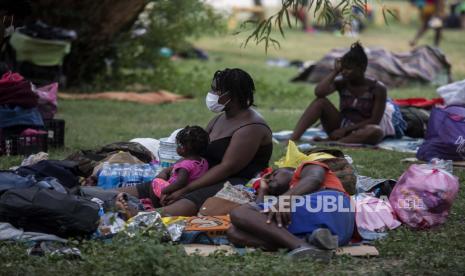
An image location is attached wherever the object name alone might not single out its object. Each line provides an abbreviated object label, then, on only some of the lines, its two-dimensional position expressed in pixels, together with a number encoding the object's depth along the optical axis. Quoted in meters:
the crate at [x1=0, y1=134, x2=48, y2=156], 14.48
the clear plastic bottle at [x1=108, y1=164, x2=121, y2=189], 11.69
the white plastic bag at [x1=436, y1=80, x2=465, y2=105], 16.68
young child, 10.74
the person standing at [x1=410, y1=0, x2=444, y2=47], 39.04
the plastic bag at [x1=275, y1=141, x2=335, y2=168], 10.11
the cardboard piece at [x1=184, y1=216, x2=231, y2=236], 9.68
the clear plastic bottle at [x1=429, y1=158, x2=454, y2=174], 10.99
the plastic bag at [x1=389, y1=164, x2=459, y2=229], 10.28
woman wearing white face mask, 10.53
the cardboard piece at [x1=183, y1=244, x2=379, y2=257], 9.20
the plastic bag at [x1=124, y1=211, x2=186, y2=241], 9.22
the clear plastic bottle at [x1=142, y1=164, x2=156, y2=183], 11.81
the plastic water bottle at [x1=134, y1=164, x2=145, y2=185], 11.80
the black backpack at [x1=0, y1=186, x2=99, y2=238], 9.11
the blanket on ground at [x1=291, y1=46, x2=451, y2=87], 25.11
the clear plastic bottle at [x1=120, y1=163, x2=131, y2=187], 11.75
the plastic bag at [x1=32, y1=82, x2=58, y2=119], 16.00
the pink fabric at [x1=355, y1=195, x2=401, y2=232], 10.07
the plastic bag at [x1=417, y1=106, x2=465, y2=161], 14.35
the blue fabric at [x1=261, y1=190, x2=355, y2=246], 9.20
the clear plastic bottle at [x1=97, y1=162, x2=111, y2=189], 11.71
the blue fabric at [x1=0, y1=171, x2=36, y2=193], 9.77
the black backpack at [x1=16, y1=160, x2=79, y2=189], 11.10
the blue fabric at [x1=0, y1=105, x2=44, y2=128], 14.46
